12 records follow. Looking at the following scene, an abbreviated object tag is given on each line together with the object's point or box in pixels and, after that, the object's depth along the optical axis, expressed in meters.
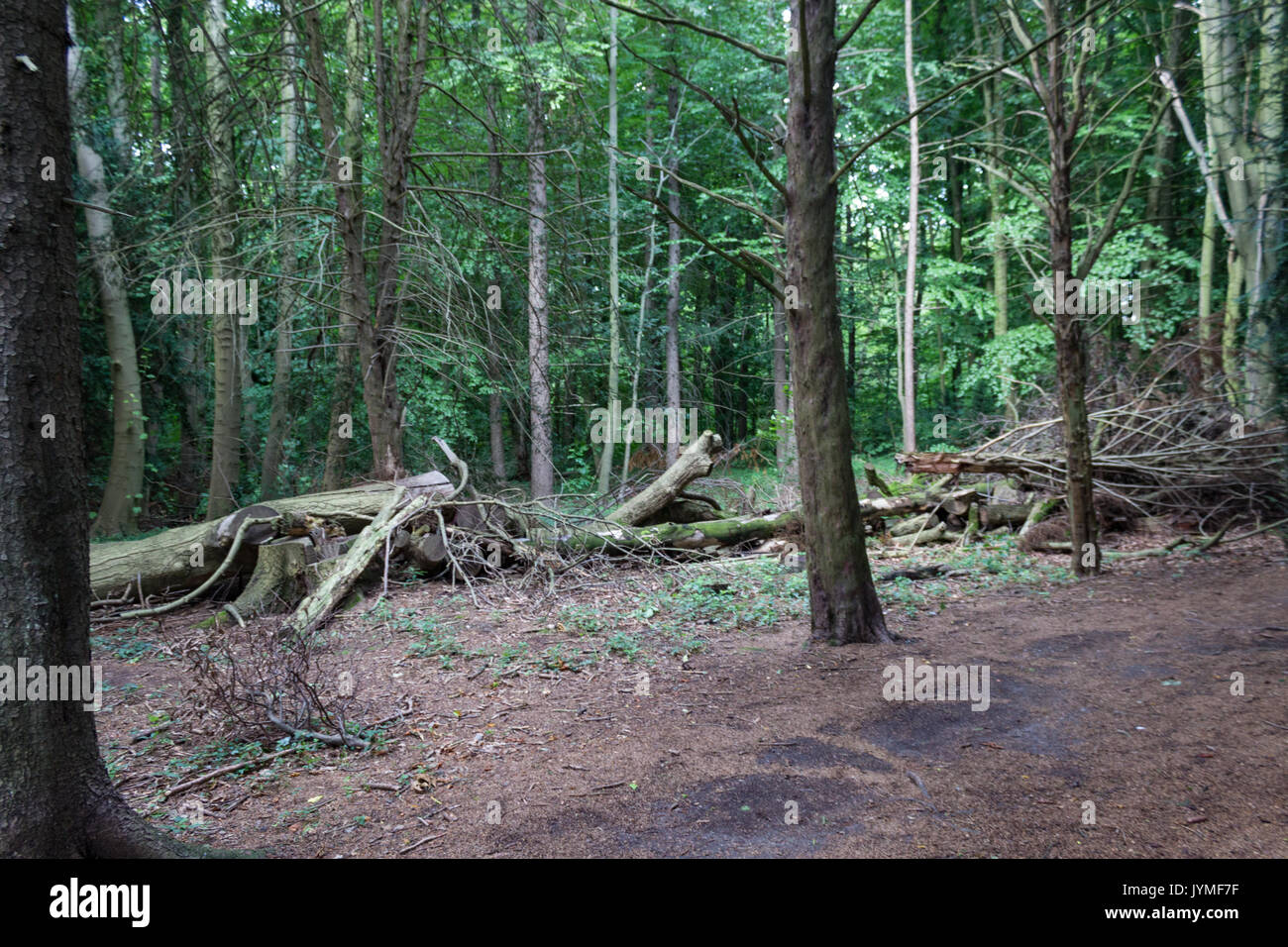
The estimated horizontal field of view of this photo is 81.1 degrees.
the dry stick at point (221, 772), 3.95
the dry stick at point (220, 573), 7.80
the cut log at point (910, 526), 11.52
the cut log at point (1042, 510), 10.67
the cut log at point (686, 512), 11.63
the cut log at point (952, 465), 11.14
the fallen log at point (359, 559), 7.11
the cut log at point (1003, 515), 11.16
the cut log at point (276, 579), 7.68
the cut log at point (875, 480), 12.29
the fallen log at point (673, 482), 11.07
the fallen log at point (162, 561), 8.12
